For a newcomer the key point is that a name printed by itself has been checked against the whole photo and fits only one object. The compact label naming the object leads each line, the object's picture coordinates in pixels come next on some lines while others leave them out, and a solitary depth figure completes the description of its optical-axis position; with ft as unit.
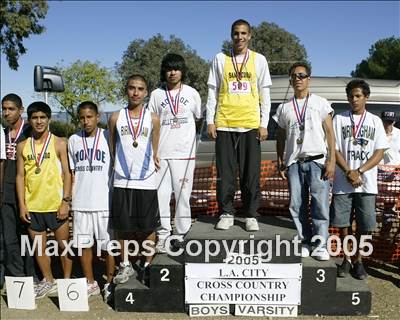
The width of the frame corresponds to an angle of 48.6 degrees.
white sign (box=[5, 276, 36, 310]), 14.52
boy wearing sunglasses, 14.75
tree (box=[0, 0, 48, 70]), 73.20
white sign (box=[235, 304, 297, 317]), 14.11
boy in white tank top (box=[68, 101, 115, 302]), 14.92
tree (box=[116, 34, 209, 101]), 133.80
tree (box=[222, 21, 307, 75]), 134.00
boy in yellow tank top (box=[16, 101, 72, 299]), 15.11
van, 24.93
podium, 13.99
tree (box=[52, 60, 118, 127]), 116.16
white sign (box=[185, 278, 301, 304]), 14.02
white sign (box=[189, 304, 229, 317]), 14.21
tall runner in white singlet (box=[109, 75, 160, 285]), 14.60
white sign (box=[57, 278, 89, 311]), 14.26
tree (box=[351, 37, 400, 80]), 135.07
